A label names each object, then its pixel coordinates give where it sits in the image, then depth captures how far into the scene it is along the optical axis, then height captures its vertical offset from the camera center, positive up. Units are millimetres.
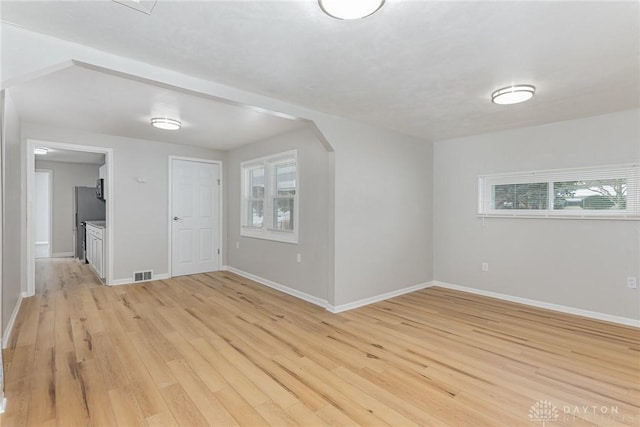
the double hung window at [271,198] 4641 +201
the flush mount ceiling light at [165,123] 3865 +1109
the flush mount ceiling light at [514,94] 2769 +1072
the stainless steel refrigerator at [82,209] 7504 +15
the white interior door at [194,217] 5562 -135
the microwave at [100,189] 6105 +416
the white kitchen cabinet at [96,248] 5190 -720
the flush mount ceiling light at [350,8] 1590 +1069
